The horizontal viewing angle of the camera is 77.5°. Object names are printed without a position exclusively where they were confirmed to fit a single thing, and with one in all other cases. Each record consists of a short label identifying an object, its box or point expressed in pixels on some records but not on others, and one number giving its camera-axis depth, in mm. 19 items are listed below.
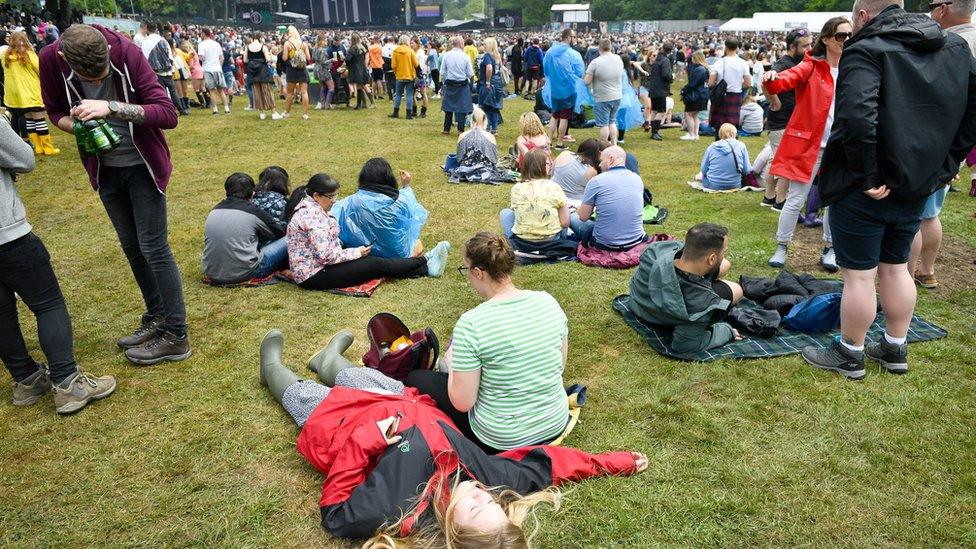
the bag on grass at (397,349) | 3674
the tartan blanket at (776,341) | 4145
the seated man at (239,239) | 5215
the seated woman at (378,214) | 5504
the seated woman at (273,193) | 5734
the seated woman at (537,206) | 5793
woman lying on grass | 2283
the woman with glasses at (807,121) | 5059
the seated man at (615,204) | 5742
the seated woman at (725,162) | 8297
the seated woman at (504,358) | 2836
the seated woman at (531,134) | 8670
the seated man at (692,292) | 3972
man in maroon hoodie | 3320
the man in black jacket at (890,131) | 3160
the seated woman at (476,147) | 9188
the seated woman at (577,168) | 7363
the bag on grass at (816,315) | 4324
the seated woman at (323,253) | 5113
